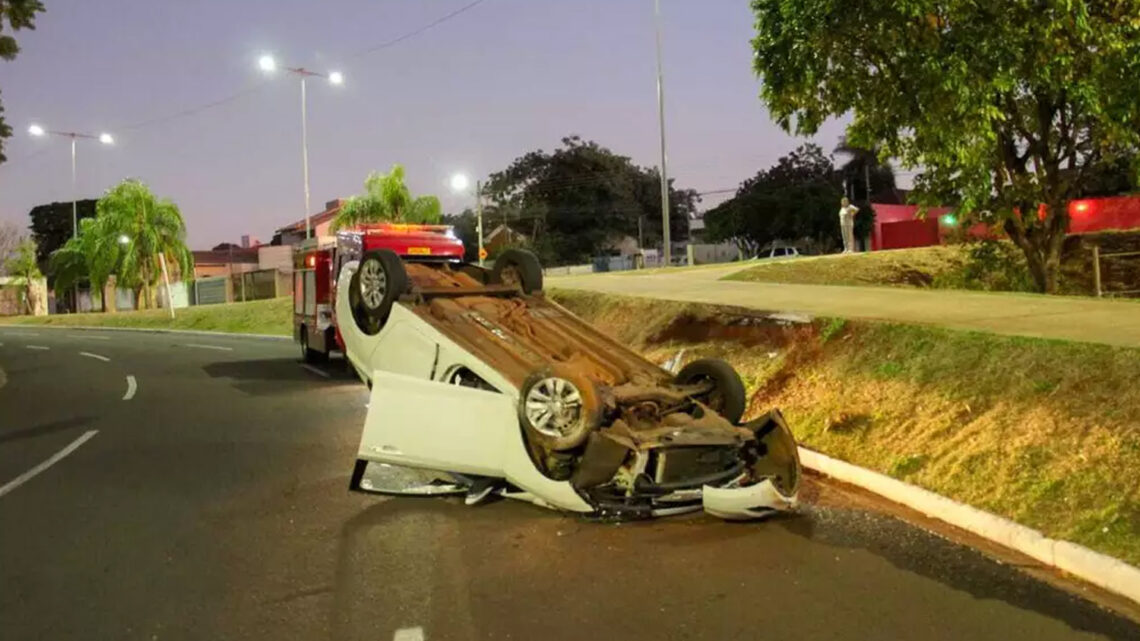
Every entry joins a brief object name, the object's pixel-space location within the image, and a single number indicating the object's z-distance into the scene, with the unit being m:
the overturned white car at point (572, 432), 5.76
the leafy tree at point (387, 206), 41.22
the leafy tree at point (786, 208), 62.78
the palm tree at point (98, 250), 42.81
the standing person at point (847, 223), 26.53
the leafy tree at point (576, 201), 70.38
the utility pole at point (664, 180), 35.19
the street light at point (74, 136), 37.06
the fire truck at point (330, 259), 13.36
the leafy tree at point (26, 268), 57.22
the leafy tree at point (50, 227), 82.44
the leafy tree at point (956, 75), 12.53
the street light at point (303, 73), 33.19
